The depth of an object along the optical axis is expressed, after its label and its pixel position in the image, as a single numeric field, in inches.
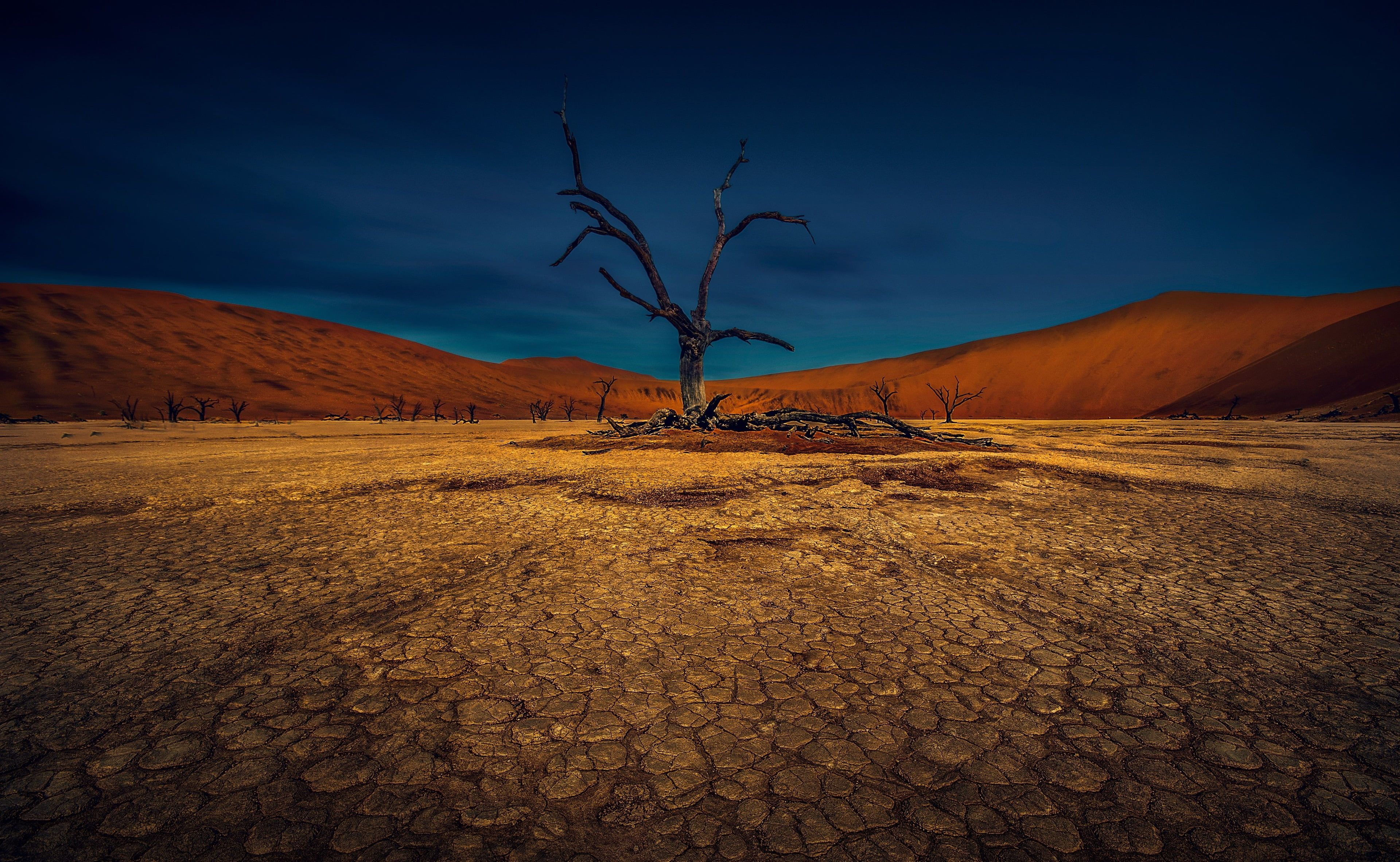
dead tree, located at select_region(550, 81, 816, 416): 537.0
